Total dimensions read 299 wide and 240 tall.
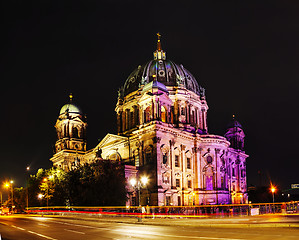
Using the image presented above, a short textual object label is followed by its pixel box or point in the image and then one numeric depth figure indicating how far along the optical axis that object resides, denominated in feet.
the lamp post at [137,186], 182.56
